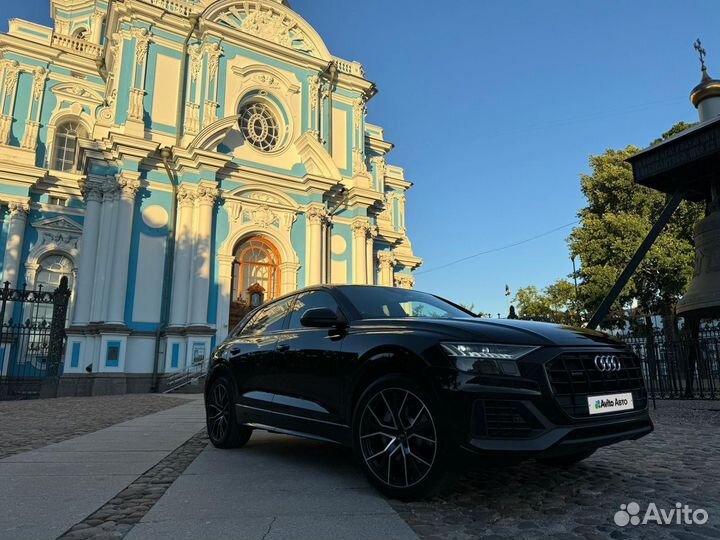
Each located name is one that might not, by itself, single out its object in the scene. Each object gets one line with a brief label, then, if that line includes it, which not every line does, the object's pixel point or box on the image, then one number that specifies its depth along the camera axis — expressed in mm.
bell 7257
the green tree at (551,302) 27281
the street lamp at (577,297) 23423
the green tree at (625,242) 21625
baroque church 16875
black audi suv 2789
